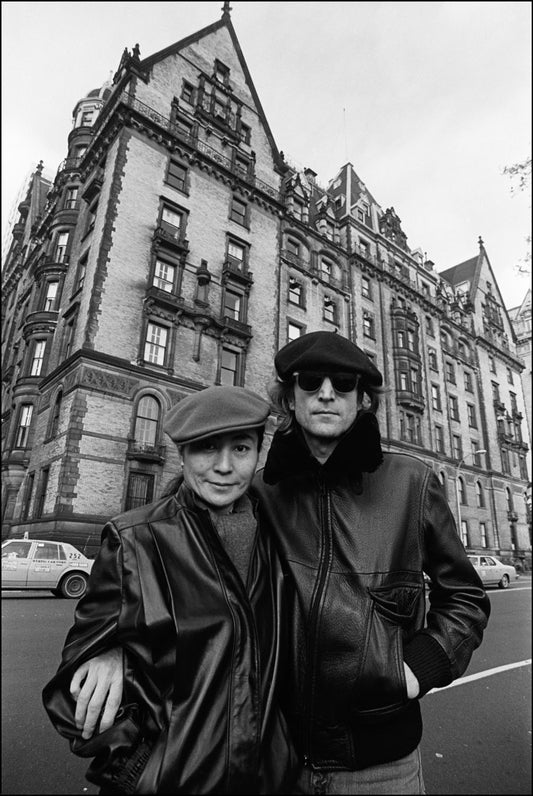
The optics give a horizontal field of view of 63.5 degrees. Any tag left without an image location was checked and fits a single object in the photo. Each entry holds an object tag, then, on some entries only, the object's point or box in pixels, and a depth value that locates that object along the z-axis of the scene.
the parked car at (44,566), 10.30
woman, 1.18
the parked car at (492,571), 18.22
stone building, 17.41
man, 1.49
